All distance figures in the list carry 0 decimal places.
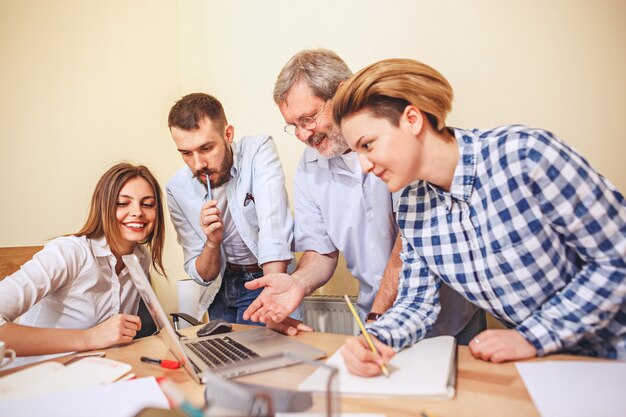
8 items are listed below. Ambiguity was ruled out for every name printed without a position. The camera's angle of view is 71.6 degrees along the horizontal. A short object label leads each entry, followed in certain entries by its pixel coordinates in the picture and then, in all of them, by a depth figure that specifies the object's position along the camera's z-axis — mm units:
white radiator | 2135
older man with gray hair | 1379
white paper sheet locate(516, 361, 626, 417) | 634
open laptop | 817
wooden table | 657
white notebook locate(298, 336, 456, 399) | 710
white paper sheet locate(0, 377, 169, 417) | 720
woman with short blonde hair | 834
